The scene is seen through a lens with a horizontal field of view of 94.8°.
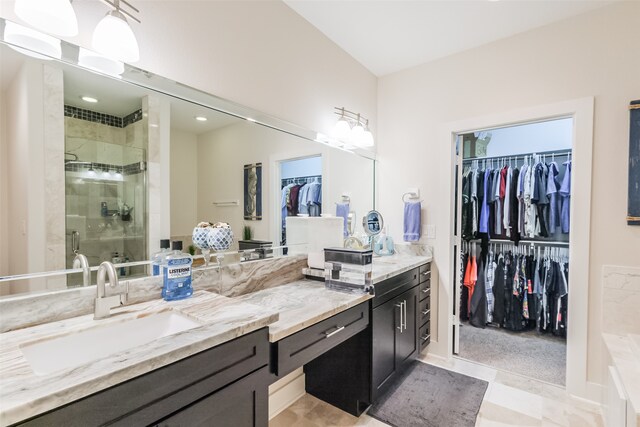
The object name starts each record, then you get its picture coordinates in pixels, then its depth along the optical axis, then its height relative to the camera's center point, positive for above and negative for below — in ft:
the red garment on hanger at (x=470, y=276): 11.00 -2.51
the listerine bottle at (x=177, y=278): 4.28 -1.06
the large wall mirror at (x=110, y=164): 3.45 +0.61
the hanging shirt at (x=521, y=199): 10.16 +0.36
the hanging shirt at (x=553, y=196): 9.64 +0.45
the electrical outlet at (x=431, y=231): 9.01 -0.69
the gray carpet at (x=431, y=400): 6.20 -4.45
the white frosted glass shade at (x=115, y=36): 3.74 +2.18
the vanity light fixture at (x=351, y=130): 8.22 +2.25
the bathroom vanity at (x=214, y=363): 2.28 -1.64
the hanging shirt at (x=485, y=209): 10.93 +0.00
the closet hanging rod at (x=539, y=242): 10.31 -1.17
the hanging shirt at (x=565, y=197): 9.38 +0.42
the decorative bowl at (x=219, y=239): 5.07 -0.55
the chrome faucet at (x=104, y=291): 3.59 -1.06
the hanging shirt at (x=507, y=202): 10.42 +0.26
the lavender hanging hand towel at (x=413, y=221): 9.07 -0.39
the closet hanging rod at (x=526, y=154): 10.42 +2.04
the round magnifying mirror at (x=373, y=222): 9.27 -0.44
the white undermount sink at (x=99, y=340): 3.00 -1.56
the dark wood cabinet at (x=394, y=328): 6.32 -2.84
